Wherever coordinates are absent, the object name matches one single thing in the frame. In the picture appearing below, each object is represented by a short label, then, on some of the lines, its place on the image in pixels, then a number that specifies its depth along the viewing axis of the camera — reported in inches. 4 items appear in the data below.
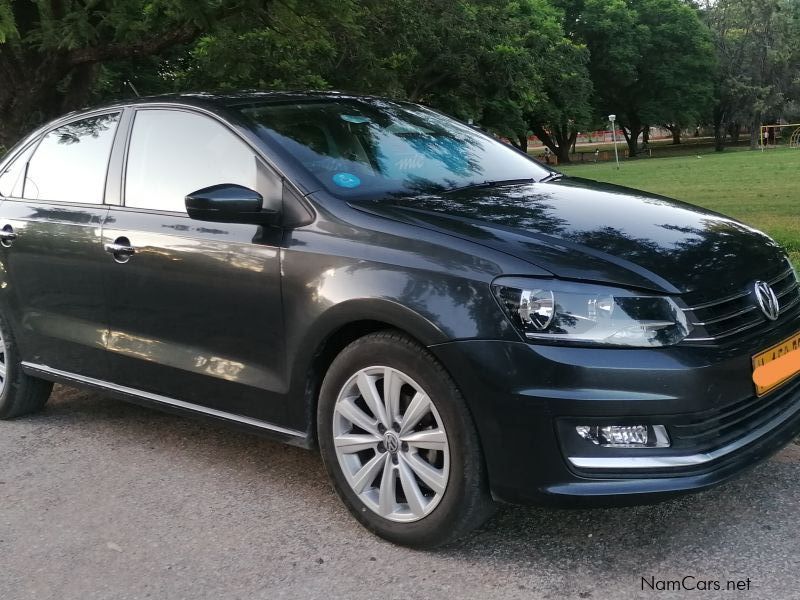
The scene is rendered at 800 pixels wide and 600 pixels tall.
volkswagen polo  115.7
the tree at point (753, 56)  2450.8
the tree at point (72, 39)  297.4
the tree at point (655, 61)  2310.5
